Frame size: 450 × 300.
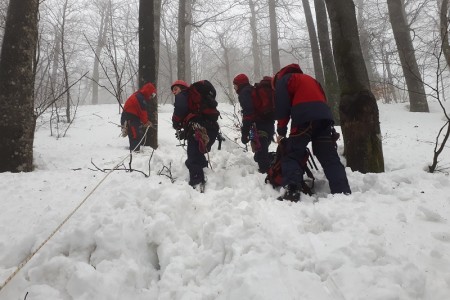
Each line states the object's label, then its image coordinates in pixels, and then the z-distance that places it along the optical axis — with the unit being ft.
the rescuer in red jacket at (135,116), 22.06
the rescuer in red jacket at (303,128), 10.85
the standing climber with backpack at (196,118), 14.28
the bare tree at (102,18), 79.77
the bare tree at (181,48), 38.52
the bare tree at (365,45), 48.83
